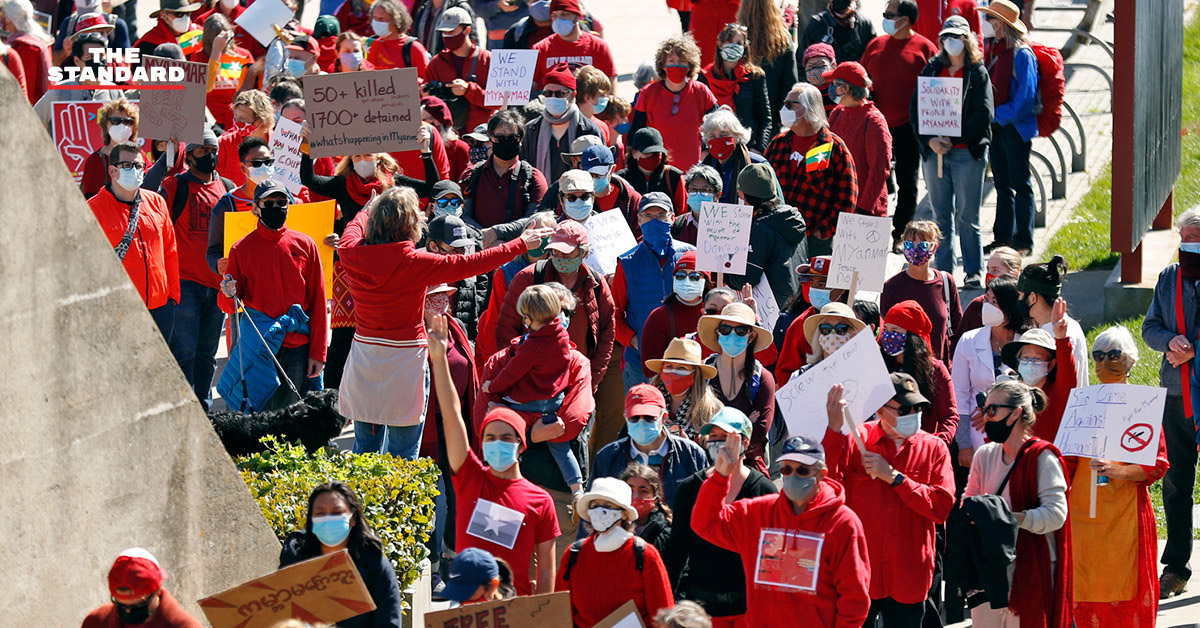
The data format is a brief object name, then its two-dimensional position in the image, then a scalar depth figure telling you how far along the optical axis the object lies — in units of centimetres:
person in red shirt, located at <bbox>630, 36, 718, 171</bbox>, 2695
